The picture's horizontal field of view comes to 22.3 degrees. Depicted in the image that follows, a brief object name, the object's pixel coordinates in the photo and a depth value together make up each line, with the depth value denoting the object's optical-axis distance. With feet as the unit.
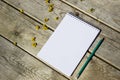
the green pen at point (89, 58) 3.66
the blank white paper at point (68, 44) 3.72
